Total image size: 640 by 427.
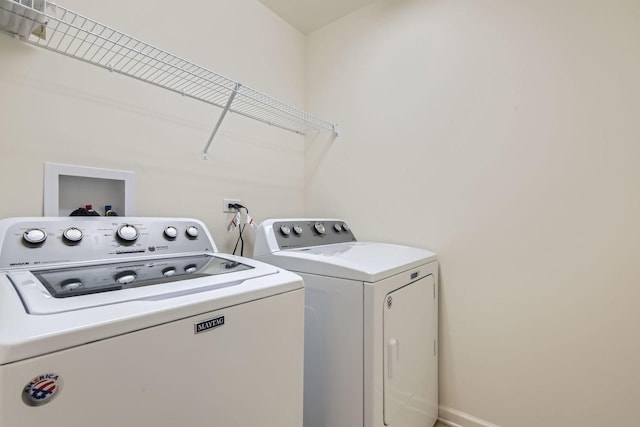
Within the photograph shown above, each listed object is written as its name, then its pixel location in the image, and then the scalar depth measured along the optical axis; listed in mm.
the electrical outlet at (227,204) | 1806
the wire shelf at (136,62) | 1059
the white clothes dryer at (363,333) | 1132
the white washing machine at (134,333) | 525
